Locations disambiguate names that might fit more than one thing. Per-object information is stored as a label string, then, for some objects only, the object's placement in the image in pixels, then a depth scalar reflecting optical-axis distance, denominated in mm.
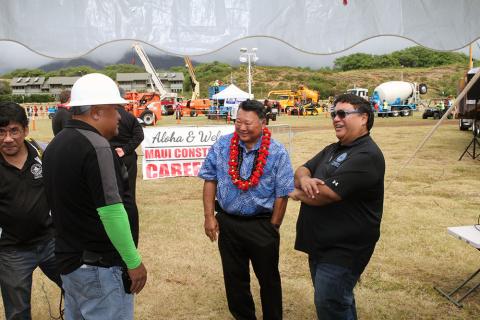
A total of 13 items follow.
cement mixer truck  35531
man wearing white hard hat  1884
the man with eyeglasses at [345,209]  2398
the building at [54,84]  111606
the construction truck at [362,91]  36950
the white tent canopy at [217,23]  1820
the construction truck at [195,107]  38938
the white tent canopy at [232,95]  29545
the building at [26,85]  114856
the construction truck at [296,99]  40088
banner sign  9000
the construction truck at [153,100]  27572
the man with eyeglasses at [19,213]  2650
